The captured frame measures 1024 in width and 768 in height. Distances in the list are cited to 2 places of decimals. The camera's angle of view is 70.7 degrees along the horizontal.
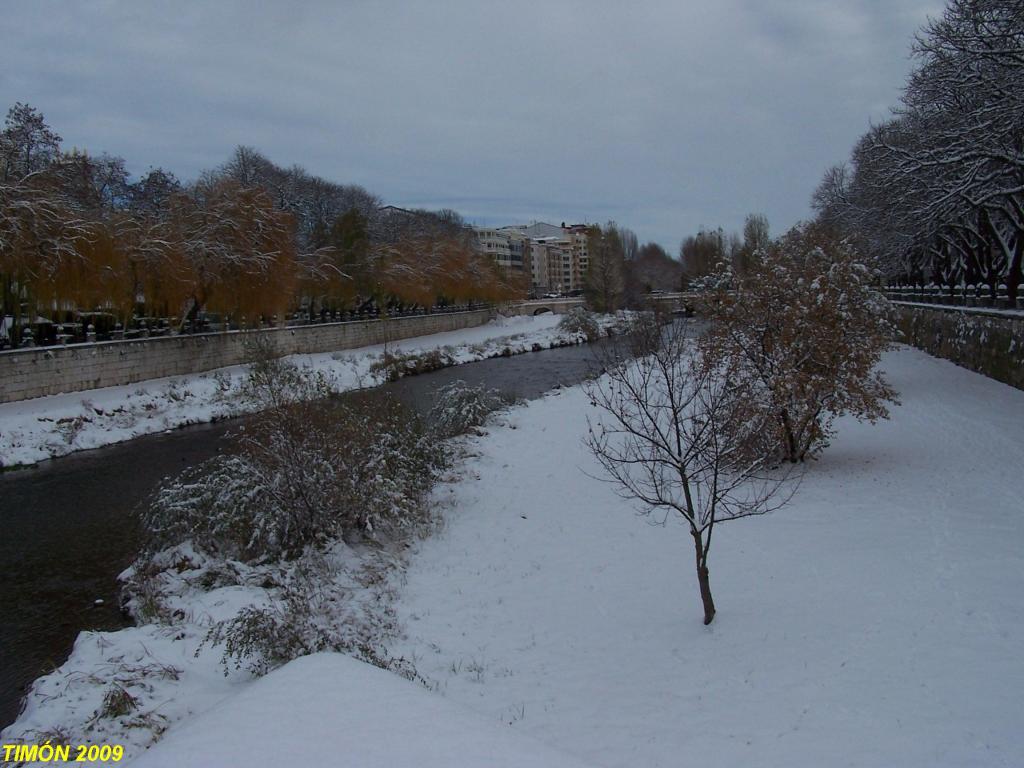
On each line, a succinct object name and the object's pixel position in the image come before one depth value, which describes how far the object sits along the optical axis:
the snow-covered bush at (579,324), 54.21
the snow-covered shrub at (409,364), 34.16
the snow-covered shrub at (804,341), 12.98
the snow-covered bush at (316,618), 7.20
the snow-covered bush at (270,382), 13.05
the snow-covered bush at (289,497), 10.67
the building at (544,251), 135.25
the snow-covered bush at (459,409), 19.22
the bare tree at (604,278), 72.75
